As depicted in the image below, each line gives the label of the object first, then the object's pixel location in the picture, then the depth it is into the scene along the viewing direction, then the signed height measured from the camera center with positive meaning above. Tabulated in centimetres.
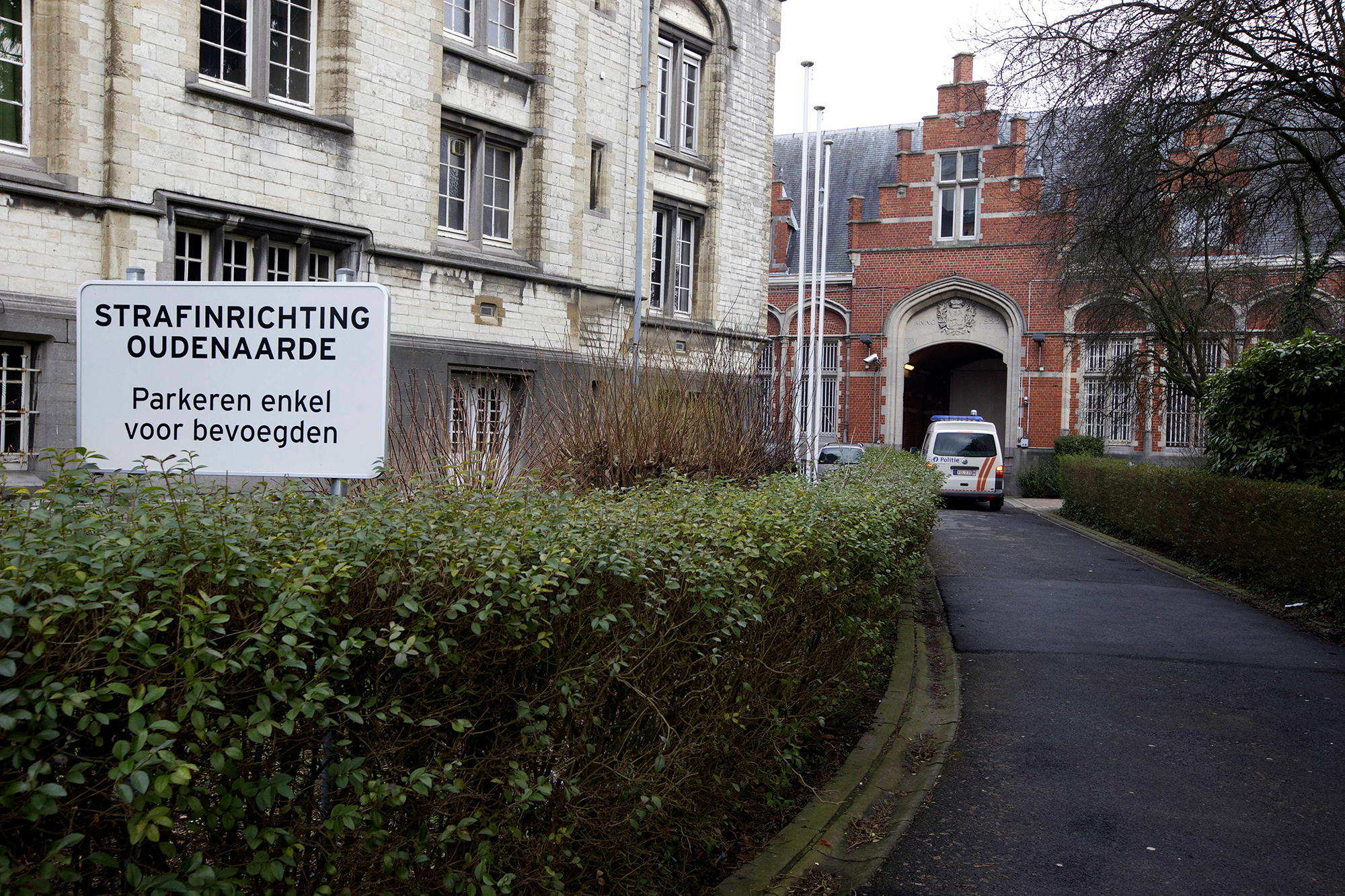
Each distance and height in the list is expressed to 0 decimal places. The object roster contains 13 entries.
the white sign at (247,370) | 432 +14
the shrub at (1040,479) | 3303 -163
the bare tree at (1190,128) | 976 +313
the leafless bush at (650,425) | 945 -8
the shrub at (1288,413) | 1260 +26
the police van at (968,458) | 2620 -81
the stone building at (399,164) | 1133 +334
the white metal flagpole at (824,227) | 2942 +559
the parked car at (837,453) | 2667 -85
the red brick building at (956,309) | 3444 +388
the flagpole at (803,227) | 2705 +499
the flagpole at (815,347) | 2866 +213
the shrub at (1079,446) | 3269 -54
